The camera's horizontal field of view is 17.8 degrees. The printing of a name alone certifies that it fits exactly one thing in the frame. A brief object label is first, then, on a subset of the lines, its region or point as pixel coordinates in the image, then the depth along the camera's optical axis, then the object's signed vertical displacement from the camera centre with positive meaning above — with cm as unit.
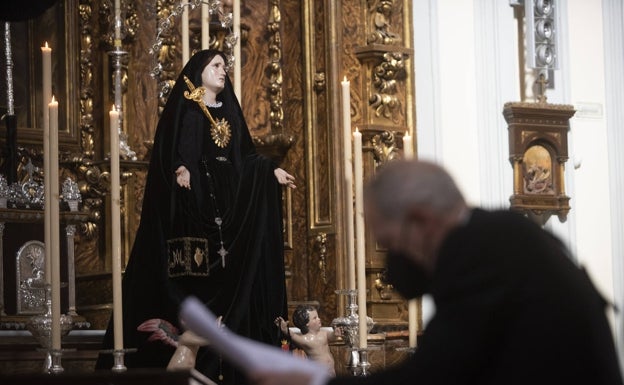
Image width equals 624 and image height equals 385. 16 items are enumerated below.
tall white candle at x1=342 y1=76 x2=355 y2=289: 936 +37
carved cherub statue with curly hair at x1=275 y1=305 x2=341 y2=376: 982 -38
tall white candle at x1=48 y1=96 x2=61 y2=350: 768 +16
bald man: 379 -9
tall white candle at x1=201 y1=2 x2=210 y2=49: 1068 +128
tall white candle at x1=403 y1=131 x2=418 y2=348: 874 -30
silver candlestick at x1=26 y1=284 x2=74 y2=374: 866 -26
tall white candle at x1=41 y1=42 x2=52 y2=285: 813 +49
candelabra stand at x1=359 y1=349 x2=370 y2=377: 883 -46
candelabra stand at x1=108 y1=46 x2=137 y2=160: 1110 +99
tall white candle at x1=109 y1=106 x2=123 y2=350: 789 +13
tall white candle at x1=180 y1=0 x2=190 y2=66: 1032 +117
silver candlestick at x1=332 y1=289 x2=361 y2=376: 927 -32
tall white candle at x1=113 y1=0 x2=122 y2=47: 1102 +133
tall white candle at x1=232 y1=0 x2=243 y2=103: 1056 +107
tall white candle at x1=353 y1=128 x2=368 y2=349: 874 +6
